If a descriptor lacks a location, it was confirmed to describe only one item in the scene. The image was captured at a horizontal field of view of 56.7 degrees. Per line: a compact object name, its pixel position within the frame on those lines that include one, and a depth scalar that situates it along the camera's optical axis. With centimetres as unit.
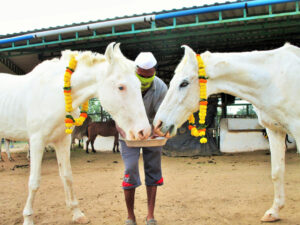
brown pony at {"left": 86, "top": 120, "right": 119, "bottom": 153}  1148
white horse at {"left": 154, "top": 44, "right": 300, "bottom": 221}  285
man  309
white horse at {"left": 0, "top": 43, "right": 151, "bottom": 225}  287
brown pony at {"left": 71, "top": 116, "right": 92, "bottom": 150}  1262
